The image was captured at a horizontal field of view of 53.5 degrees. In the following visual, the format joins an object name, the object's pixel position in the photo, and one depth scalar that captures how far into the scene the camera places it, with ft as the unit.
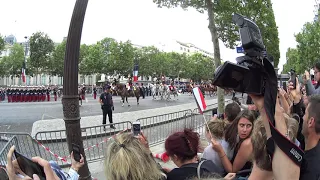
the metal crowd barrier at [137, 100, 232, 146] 34.93
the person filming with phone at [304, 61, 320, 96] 19.38
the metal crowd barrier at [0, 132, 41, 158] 24.07
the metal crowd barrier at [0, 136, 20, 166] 15.97
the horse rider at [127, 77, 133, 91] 92.23
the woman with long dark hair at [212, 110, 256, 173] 11.00
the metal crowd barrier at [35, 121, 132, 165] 27.00
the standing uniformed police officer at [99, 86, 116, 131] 44.55
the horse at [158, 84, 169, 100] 107.76
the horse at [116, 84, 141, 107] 82.34
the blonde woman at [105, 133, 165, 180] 7.27
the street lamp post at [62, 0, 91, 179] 12.88
